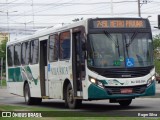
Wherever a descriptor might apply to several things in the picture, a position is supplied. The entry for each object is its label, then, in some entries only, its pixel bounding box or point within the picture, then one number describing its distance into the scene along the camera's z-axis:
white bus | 17.30
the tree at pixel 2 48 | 96.52
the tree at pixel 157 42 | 85.16
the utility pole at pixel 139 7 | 58.62
